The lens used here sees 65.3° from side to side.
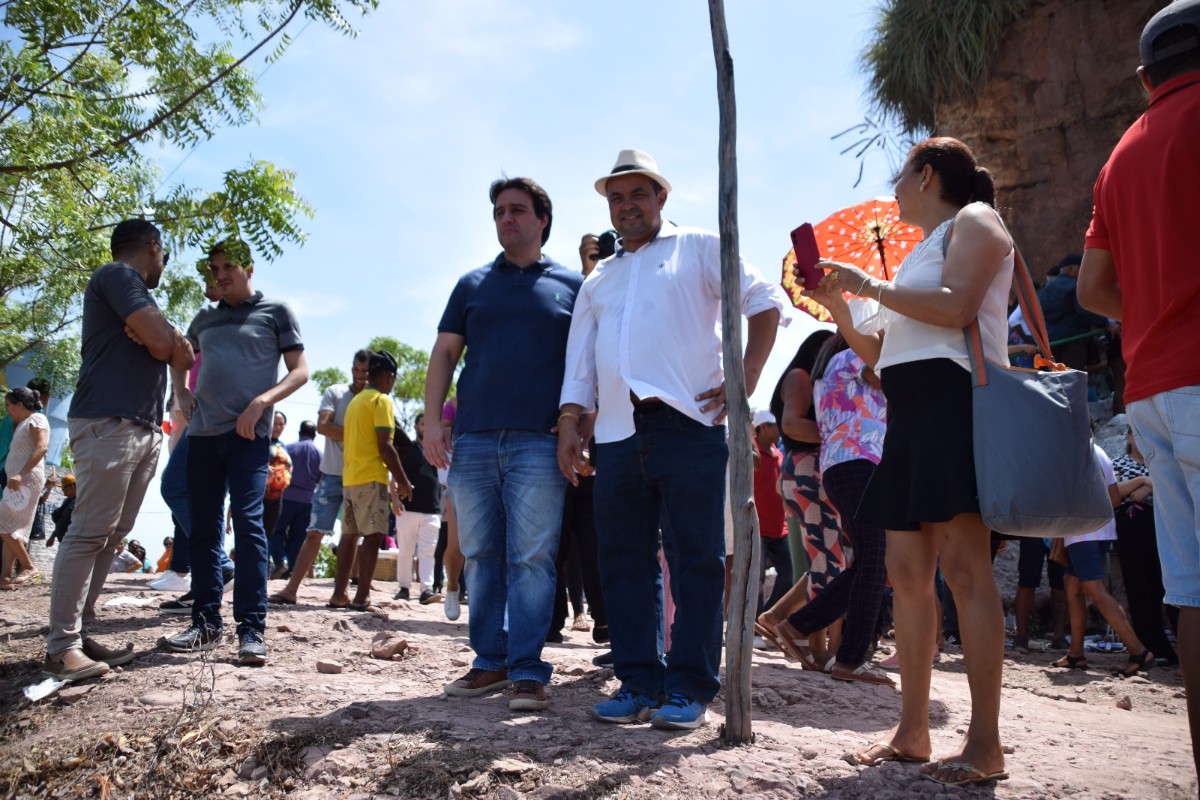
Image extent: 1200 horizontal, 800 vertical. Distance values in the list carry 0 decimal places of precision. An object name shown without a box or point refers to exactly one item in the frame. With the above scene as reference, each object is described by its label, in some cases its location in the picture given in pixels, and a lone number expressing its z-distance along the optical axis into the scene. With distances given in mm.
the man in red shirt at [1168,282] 2408
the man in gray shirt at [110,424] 4305
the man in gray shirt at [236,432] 4734
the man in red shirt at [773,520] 7539
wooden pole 3221
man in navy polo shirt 3973
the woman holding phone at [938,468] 2844
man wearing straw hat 3510
